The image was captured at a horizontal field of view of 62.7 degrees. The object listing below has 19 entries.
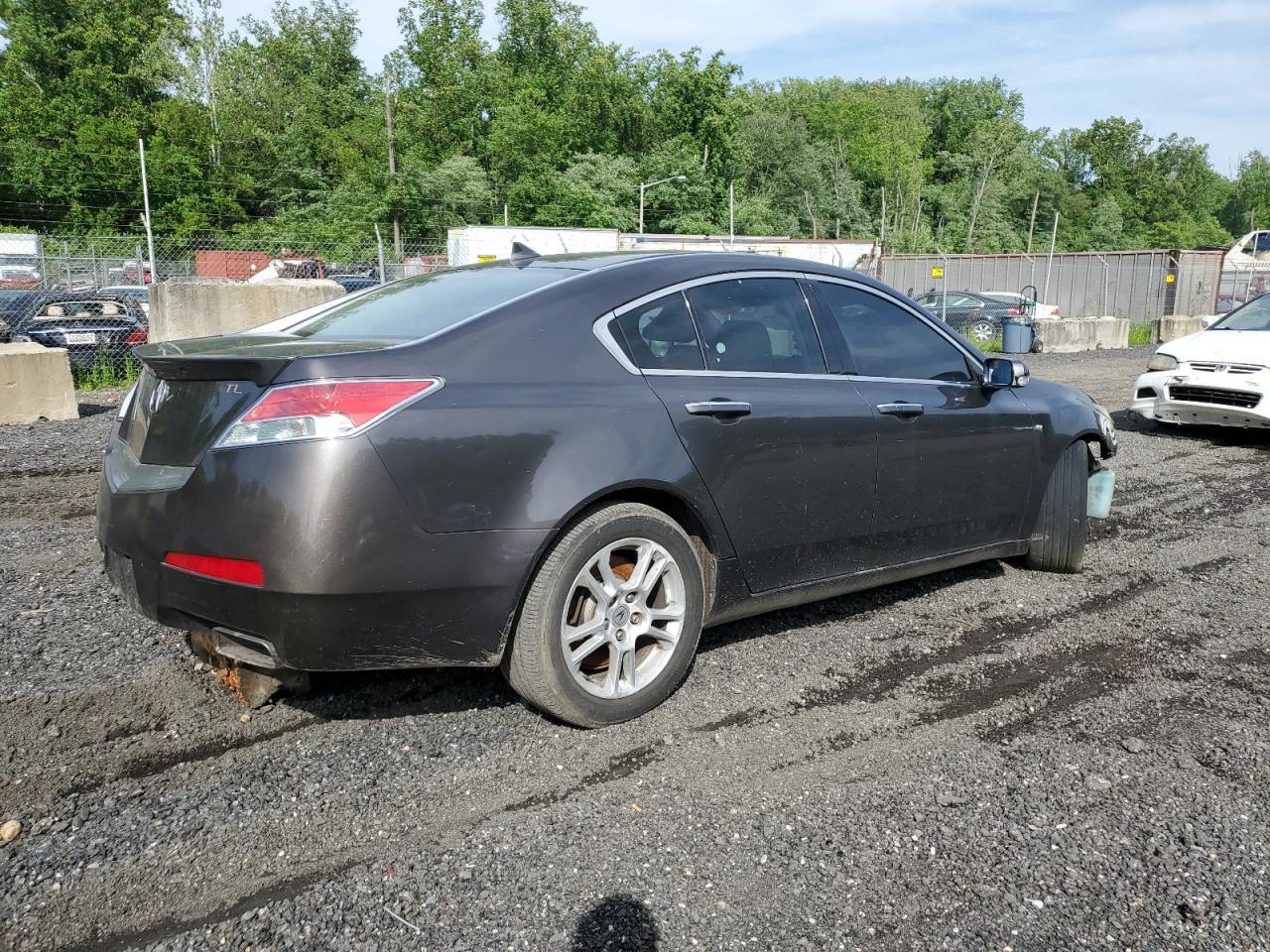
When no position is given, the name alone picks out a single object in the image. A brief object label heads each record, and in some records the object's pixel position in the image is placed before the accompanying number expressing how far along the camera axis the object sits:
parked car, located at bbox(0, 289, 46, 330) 15.79
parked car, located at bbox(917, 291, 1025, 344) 25.47
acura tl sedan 2.92
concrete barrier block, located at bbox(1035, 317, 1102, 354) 22.75
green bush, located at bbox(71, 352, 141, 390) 12.83
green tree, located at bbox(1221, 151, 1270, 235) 110.31
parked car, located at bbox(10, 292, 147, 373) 13.61
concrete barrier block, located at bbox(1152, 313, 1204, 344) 24.78
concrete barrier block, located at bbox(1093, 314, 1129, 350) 23.72
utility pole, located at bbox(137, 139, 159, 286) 14.67
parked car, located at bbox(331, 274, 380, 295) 17.18
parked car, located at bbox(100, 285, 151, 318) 20.34
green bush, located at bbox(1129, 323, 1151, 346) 26.02
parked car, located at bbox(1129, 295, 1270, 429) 9.29
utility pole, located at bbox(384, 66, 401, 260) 63.41
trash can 21.06
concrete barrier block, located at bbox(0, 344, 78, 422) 9.62
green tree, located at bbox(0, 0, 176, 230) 45.56
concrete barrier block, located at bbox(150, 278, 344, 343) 11.74
